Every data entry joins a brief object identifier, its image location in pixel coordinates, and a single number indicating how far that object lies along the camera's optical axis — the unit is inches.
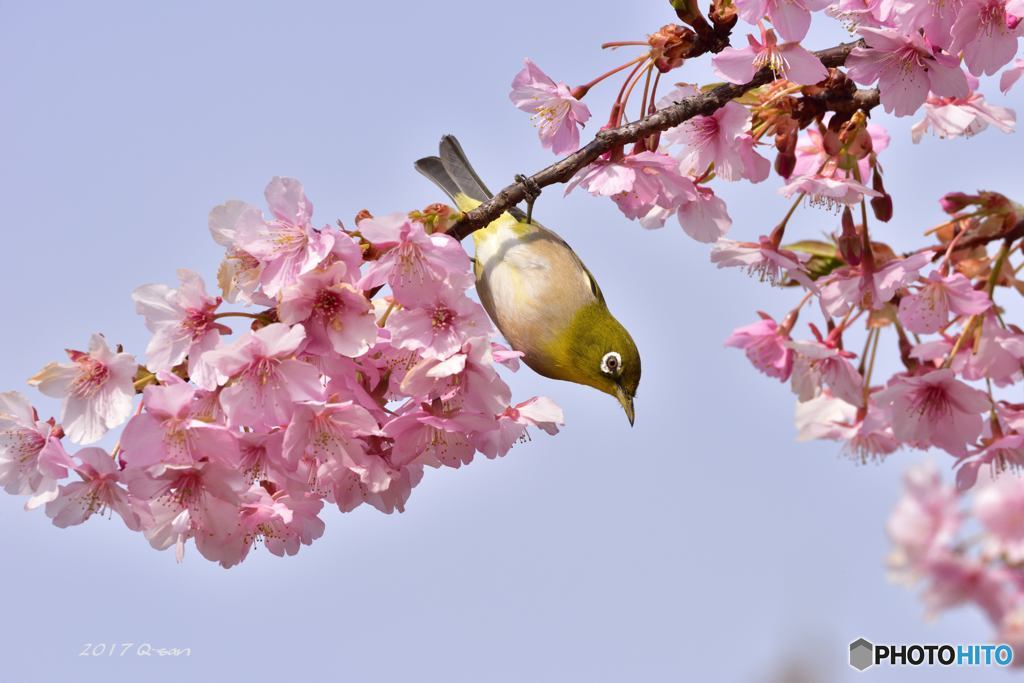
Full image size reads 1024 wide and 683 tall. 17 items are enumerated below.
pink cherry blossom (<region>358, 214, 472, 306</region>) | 276.2
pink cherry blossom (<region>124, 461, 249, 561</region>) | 280.7
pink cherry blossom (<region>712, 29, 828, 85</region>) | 304.2
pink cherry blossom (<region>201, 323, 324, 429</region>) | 265.1
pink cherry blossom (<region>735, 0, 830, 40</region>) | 296.6
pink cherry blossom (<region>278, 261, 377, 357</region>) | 269.4
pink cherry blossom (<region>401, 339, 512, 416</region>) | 282.4
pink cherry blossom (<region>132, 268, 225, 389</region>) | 279.0
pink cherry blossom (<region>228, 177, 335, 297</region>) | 274.7
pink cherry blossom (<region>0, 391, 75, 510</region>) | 295.0
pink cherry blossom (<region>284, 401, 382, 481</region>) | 275.4
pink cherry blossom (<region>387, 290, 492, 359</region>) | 284.0
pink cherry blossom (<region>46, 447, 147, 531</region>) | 286.2
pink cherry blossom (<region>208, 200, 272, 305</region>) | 280.1
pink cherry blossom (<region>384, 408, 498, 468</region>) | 293.3
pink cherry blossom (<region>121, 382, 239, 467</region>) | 268.5
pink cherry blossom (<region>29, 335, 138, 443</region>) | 280.4
